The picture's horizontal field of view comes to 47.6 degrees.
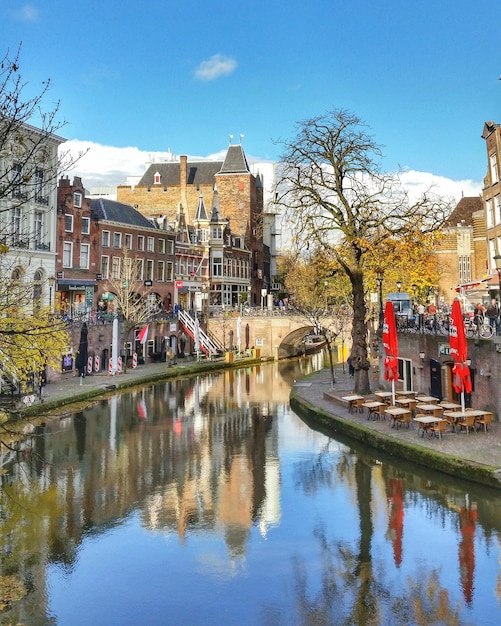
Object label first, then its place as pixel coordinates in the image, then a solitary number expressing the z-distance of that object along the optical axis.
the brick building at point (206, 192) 79.25
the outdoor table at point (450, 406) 22.08
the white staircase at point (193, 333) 57.25
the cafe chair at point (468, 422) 20.30
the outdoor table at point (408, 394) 26.27
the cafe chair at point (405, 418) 22.36
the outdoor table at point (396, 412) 22.25
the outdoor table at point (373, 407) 24.62
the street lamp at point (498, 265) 27.66
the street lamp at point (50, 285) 41.54
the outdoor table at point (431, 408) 21.88
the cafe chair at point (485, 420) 20.47
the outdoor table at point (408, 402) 24.25
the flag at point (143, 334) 47.00
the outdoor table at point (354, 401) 26.52
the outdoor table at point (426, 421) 20.08
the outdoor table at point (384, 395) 26.06
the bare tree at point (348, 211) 27.30
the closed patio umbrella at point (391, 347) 25.42
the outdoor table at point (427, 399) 24.28
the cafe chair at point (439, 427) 20.05
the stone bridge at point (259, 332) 62.03
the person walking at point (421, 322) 29.69
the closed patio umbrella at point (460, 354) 20.36
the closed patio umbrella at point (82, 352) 37.59
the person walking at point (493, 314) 22.36
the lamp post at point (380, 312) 32.41
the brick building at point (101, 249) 47.56
